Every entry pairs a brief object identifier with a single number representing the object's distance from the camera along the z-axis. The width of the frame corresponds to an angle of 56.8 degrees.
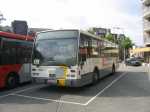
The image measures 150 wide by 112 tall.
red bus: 6.64
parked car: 23.04
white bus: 6.31
